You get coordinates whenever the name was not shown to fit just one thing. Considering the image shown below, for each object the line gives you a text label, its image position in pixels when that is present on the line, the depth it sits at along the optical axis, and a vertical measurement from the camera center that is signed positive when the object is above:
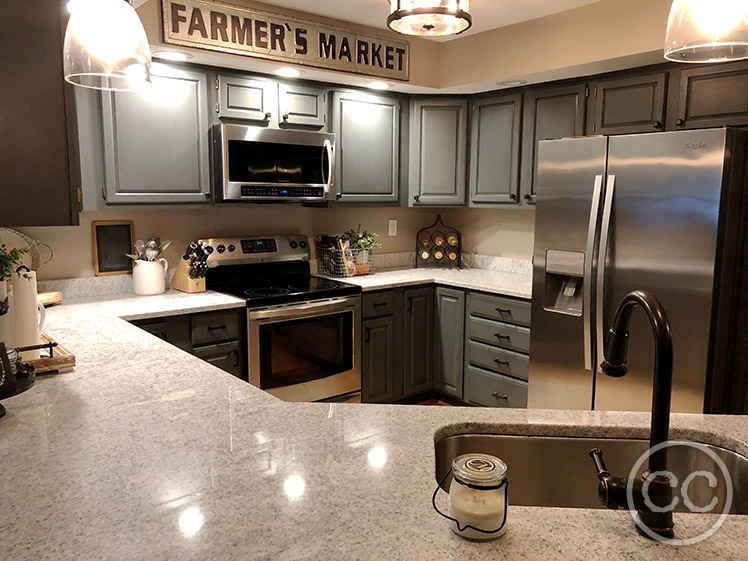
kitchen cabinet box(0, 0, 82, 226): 1.46 +0.21
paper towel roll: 1.94 -0.35
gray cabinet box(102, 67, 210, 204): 3.03 +0.33
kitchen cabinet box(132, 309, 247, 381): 2.95 -0.64
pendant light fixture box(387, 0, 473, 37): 1.62 +0.53
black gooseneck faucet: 0.94 -0.35
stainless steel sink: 1.42 -0.58
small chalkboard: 3.34 -0.22
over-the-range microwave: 3.28 +0.25
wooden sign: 2.93 +0.90
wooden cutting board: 2.95 -0.45
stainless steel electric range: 3.28 -0.62
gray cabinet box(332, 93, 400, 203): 3.83 +0.40
